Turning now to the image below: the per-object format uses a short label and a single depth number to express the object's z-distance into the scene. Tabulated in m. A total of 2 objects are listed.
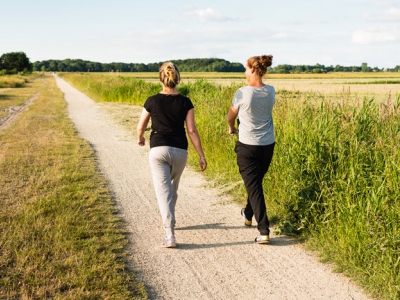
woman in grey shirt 5.08
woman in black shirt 4.99
